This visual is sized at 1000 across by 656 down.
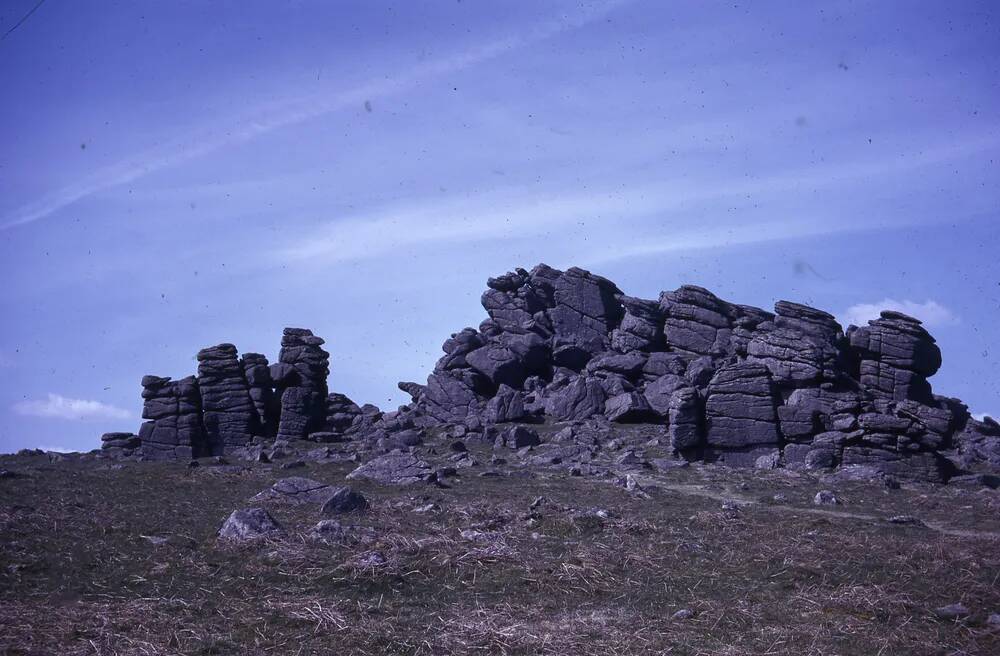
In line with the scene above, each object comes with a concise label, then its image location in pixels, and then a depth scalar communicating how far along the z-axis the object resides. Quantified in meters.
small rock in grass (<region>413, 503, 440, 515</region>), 19.96
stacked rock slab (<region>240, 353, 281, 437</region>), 55.47
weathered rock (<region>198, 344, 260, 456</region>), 53.94
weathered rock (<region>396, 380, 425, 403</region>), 61.72
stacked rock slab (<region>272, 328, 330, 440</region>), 54.06
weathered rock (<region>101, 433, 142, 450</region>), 53.25
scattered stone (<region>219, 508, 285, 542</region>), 15.86
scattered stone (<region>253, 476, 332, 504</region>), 21.42
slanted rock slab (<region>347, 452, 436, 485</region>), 26.13
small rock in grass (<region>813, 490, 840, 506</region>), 24.38
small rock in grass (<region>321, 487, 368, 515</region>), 19.16
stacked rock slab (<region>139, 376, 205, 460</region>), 52.69
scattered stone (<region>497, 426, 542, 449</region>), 41.91
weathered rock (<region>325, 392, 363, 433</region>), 55.81
